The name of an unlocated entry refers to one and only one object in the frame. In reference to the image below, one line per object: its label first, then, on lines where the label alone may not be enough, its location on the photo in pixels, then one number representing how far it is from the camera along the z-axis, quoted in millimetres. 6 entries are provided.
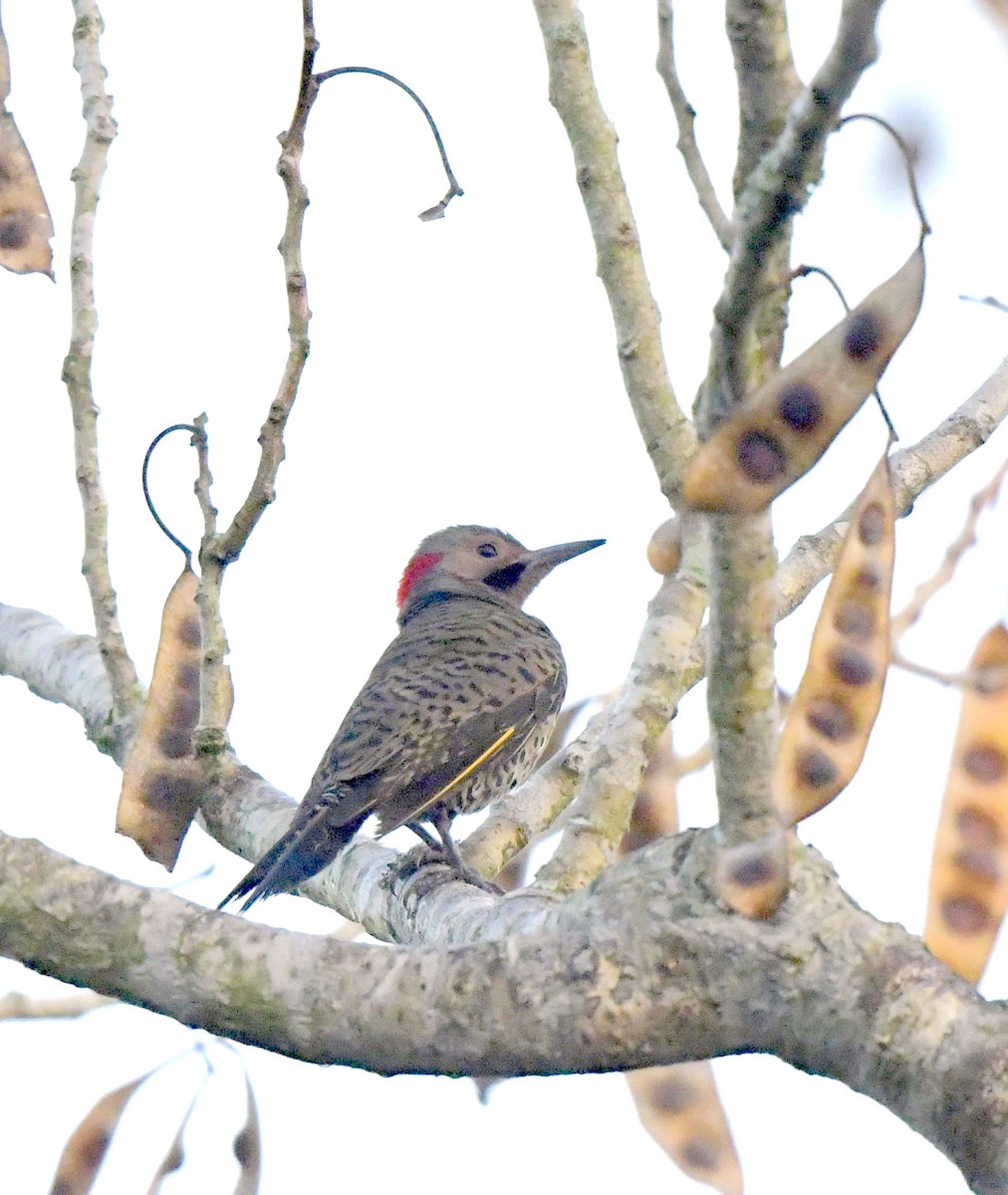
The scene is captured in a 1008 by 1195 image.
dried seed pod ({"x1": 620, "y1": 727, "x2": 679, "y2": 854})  7309
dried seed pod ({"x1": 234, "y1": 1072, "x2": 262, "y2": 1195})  5668
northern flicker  8359
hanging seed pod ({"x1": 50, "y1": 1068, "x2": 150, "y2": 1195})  5680
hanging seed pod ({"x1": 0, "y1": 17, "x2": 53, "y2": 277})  6727
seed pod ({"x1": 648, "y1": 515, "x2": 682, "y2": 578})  8047
